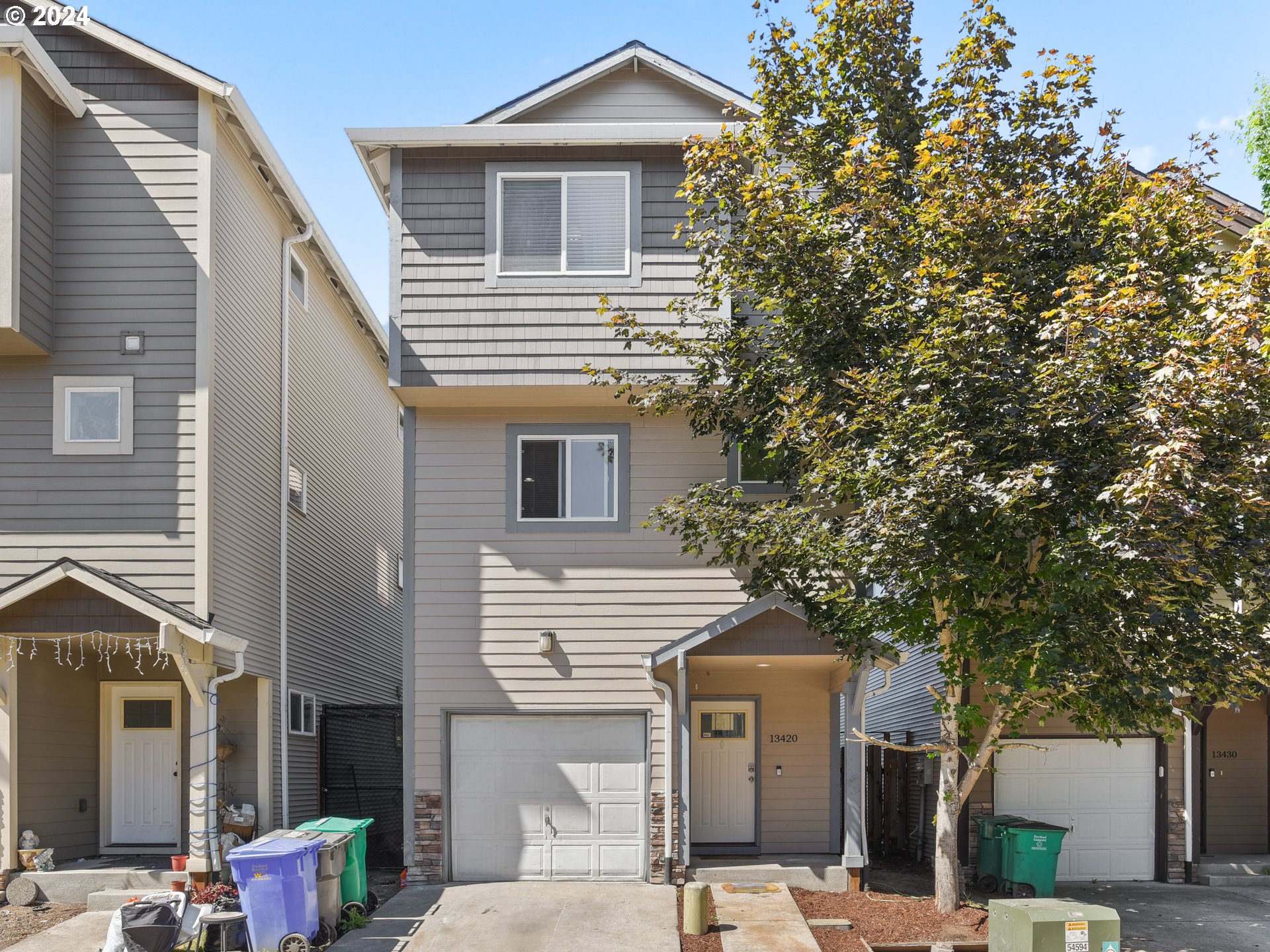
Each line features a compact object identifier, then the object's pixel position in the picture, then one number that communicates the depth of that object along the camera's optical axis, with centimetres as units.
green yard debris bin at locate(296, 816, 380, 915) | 1078
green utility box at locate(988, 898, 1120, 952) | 877
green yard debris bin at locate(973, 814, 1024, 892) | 1242
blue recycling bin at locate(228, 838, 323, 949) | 955
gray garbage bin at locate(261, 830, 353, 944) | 1013
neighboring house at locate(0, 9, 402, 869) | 1130
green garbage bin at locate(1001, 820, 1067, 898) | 1205
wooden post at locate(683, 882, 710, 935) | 998
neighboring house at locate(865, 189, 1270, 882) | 1324
